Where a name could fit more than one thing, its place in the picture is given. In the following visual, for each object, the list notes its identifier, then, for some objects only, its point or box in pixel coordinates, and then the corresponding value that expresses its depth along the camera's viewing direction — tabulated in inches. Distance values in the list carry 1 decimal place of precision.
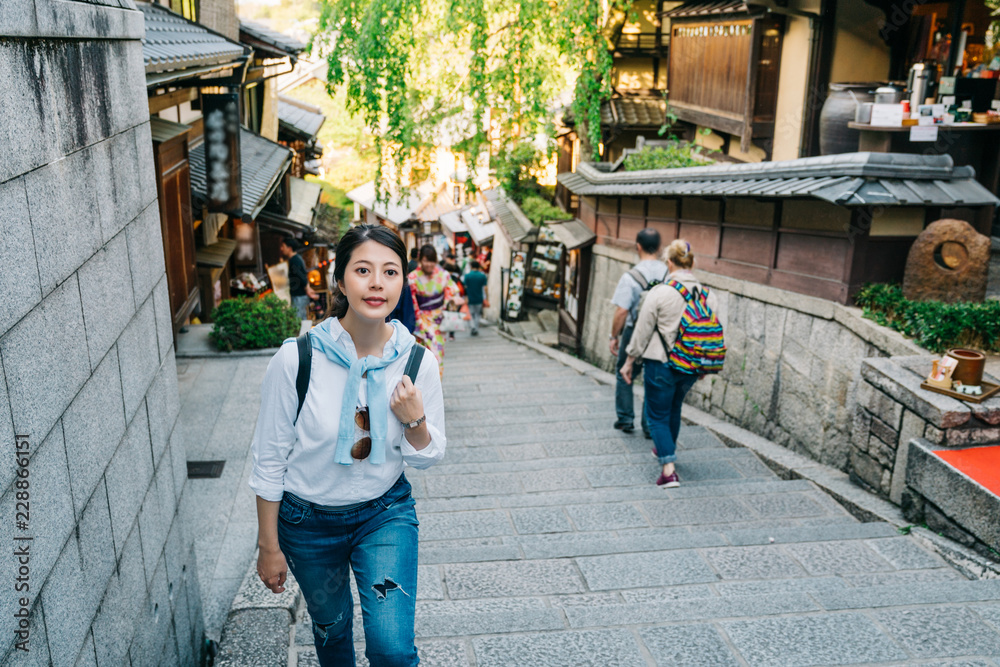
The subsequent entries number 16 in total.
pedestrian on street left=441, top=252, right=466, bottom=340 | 805.2
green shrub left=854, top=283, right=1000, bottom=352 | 248.4
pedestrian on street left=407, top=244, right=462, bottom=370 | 331.4
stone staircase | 143.4
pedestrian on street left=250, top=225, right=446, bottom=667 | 105.8
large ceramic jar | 378.0
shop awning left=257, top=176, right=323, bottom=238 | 669.9
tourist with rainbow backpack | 245.0
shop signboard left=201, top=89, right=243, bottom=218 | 417.4
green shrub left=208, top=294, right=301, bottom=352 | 365.7
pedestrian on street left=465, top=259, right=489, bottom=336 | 804.6
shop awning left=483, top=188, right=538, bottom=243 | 829.8
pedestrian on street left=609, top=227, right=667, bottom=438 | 288.7
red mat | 187.9
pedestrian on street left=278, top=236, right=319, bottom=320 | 582.2
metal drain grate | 249.1
